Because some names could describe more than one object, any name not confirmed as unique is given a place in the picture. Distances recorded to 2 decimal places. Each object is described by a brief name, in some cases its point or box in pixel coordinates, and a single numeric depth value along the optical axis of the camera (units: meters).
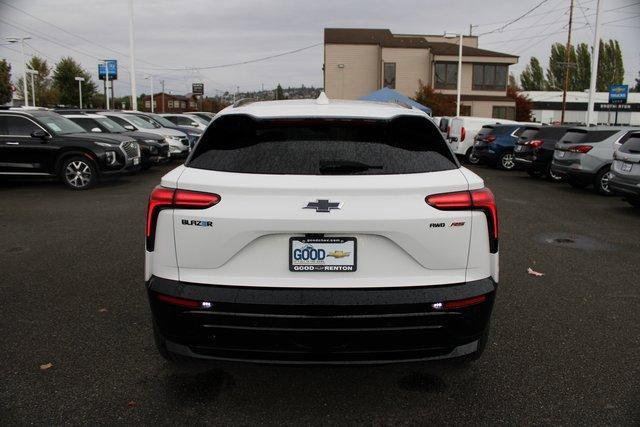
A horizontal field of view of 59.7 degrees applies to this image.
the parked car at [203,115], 27.89
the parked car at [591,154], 12.73
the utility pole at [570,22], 39.73
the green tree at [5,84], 54.63
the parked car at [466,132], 22.61
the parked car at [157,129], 18.86
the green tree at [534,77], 94.19
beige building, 49.59
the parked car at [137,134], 15.90
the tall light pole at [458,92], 38.44
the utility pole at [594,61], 24.34
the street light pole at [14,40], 47.09
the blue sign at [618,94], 33.91
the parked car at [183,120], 25.48
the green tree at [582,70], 86.38
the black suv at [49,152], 12.77
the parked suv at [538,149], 16.25
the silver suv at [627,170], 9.63
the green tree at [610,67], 82.44
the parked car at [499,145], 19.48
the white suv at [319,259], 2.70
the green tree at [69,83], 79.94
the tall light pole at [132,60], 32.69
